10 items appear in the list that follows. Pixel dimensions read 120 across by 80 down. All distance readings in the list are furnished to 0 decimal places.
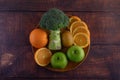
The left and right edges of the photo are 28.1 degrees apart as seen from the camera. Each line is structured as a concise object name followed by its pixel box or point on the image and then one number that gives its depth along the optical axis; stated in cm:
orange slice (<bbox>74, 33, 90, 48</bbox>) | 103
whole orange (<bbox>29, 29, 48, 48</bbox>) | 99
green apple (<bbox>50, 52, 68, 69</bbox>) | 97
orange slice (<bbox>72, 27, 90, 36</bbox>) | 104
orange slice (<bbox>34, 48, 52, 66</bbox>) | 100
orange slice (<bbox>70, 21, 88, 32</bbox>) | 106
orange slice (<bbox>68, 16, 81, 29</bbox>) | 107
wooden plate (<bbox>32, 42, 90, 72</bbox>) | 100
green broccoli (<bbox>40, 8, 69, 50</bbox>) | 99
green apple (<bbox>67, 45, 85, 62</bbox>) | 98
